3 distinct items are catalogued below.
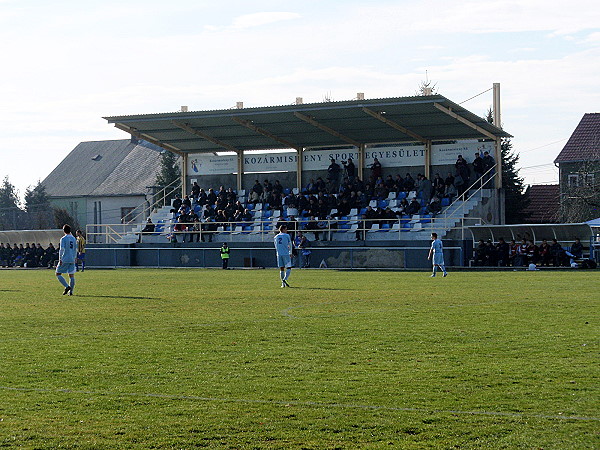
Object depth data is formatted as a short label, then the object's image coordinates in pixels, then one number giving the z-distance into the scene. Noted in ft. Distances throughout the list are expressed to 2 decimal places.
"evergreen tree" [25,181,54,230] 285.23
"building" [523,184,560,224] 228.84
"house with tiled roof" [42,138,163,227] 296.92
